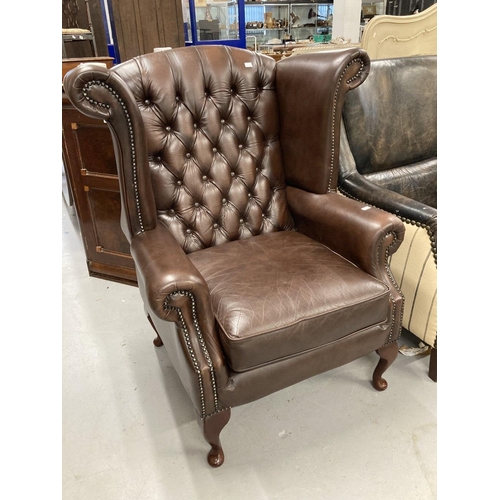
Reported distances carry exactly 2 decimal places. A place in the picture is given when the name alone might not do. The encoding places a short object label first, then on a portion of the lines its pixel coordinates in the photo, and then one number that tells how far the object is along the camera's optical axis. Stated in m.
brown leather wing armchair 1.09
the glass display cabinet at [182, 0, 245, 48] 3.86
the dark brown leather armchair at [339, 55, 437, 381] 1.46
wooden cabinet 1.85
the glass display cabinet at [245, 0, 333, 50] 6.45
